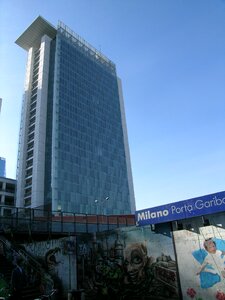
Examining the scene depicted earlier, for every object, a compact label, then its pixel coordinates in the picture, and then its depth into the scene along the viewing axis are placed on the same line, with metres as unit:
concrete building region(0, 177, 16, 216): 101.81
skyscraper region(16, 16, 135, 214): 97.81
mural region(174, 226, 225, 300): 15.90
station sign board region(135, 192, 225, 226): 16.82
